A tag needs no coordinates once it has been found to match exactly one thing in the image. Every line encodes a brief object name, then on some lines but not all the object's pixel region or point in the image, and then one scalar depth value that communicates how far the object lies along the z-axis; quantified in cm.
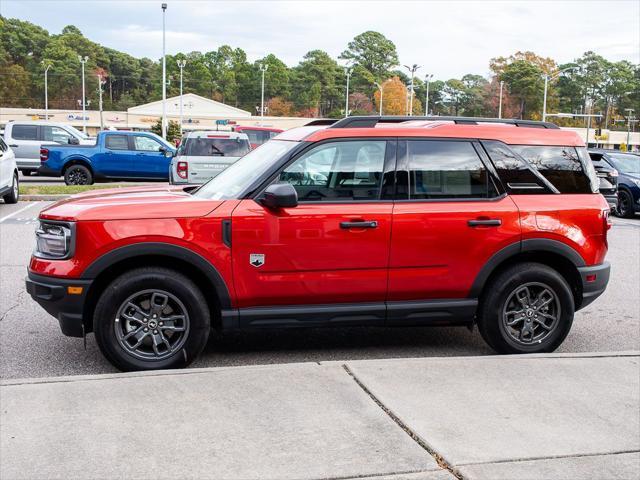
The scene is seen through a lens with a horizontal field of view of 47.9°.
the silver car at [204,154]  1511
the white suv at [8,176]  1465
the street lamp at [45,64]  11656
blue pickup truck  2103
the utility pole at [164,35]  4647
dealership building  9378
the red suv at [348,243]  504
